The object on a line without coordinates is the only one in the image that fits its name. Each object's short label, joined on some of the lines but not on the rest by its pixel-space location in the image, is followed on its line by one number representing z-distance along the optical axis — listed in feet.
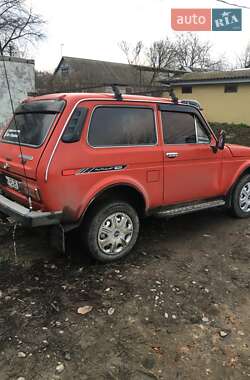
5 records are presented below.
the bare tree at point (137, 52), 150.30
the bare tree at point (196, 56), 176.41
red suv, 12.36
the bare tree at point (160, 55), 143.64
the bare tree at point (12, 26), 100.58
